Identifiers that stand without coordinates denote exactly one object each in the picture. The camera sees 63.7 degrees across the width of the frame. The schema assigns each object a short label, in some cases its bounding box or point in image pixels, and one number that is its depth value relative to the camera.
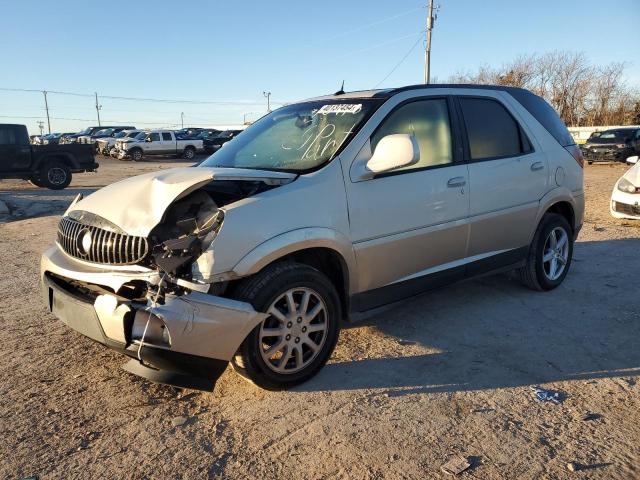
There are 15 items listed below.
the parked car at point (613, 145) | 22.89
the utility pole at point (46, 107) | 90.26
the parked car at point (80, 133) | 38.12
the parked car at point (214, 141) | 34.56
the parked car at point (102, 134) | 36.84
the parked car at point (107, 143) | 32.97
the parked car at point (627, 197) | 8.19
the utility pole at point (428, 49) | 31.95
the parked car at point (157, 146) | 30.77
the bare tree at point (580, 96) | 49.53
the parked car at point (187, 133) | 33.69
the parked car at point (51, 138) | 38.66
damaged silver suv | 2.76
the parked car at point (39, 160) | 15.49
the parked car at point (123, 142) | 30.77
